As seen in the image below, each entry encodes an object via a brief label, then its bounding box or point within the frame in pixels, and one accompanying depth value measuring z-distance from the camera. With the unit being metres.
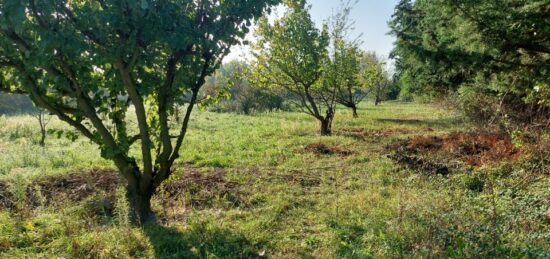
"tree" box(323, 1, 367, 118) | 15.14
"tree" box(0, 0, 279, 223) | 3.56
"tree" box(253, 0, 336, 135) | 13.46
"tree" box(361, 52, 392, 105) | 19.63
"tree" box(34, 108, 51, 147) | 12.10
